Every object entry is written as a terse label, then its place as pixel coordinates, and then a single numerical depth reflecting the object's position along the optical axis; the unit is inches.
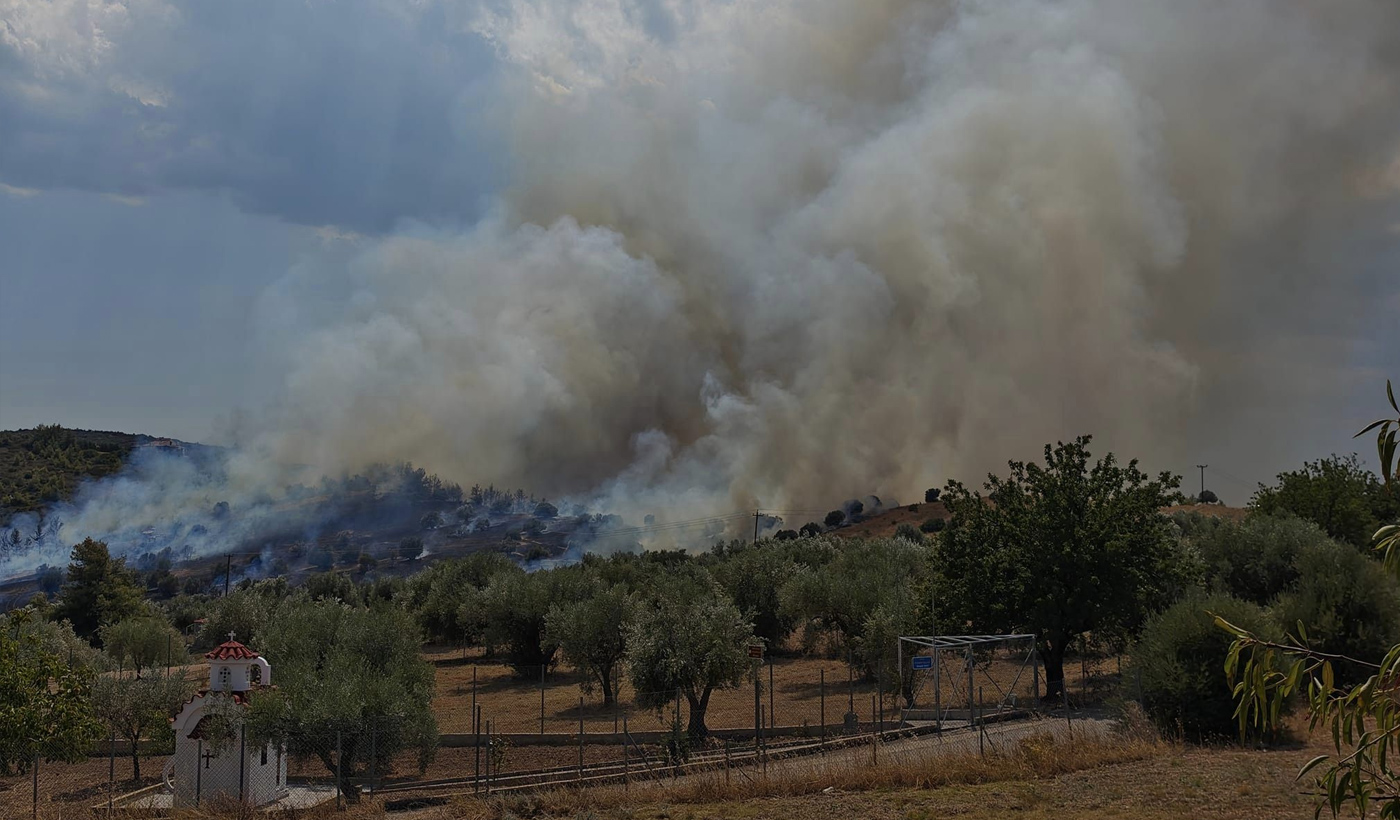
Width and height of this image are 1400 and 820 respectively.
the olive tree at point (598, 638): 1584.6
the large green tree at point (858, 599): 1412.4
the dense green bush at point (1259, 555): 1603.1
